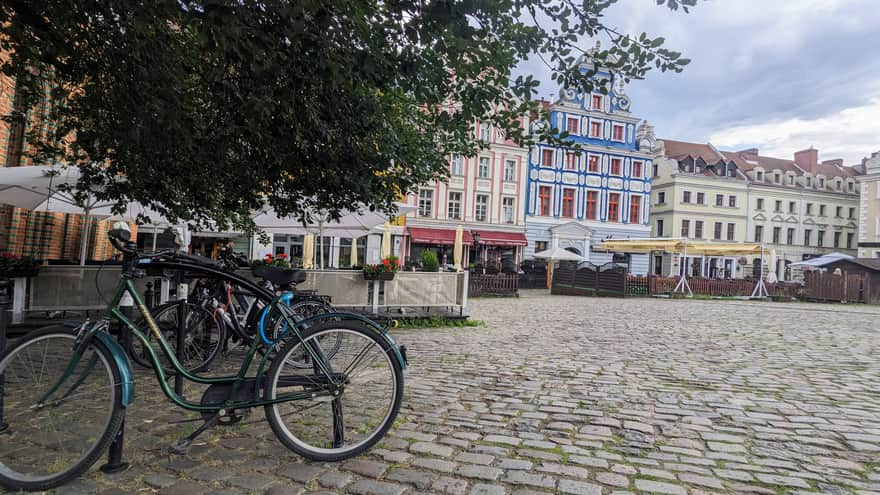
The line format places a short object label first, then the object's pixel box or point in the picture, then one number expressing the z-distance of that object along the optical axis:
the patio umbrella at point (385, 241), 23.07
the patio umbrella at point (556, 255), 28.22
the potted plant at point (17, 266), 6.65
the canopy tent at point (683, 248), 23.41
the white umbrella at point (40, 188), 7.33
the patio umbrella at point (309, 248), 16.99
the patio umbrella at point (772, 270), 23.95
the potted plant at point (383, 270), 9.56
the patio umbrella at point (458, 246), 18.07
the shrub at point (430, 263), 11.79
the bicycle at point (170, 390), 2.78
